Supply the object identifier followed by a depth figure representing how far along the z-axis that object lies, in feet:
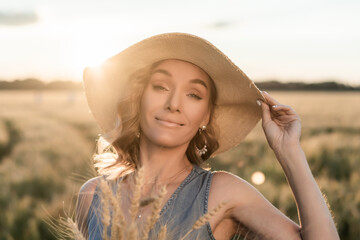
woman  5.16
